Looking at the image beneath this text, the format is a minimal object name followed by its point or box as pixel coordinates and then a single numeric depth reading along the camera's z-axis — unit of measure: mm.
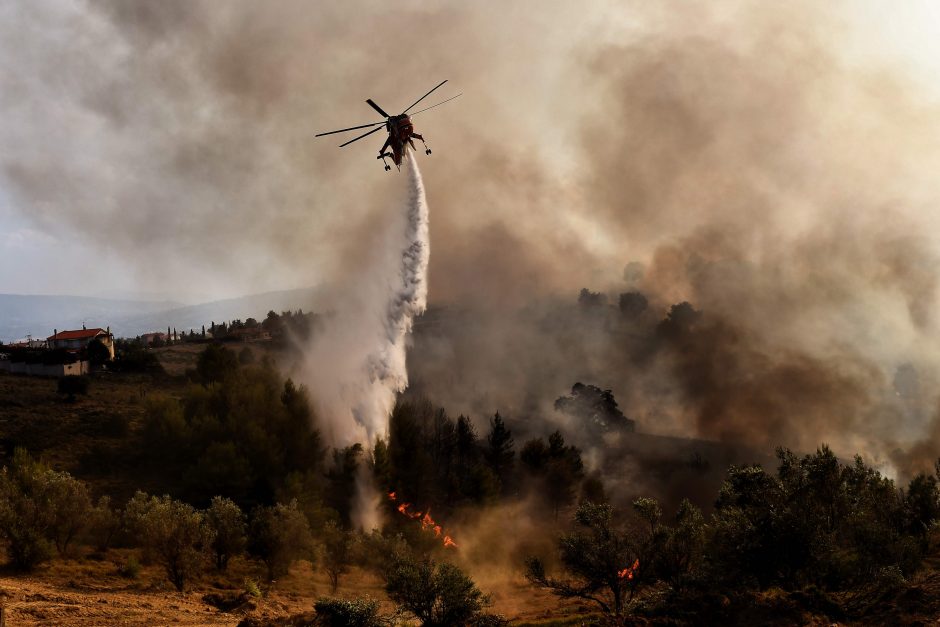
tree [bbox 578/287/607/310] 188250
